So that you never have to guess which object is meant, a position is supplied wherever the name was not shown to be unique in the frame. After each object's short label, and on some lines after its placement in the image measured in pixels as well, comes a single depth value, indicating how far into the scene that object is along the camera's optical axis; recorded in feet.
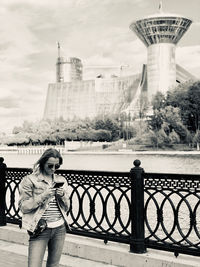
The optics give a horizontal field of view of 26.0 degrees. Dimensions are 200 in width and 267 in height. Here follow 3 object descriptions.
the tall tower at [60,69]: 571.11
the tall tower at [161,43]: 406.82
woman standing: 12.63
